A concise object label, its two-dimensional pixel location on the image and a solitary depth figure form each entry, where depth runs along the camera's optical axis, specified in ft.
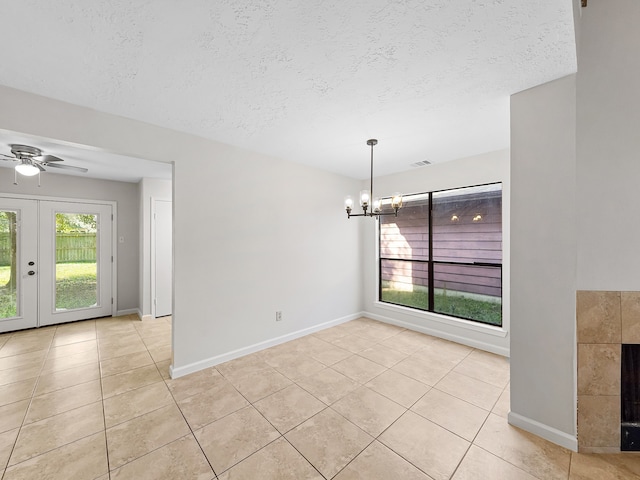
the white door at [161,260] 15.95
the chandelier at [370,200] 9.43
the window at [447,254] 11.81
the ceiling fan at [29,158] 9.96
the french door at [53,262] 13.55
